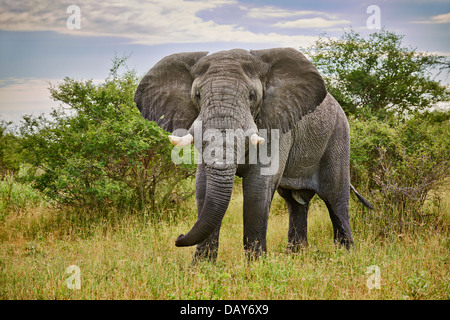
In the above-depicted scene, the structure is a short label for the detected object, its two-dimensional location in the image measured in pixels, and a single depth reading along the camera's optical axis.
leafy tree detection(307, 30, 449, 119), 13.67
